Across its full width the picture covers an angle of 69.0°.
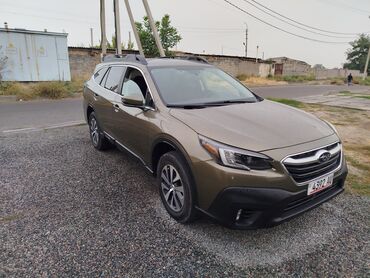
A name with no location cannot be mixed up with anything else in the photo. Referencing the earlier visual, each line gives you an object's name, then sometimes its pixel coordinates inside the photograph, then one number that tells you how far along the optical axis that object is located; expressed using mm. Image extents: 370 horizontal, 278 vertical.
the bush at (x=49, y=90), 12348
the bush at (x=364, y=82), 37875
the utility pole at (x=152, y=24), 17641
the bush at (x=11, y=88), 12344
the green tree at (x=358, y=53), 66312
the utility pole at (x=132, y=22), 17953
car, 2141
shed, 14336
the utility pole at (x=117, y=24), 16250
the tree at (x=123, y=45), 28497
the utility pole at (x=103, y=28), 16581
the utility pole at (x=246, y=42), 57519
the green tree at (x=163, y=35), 27875
